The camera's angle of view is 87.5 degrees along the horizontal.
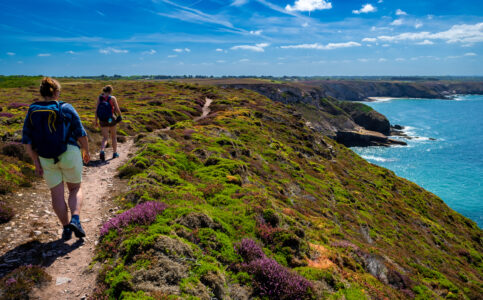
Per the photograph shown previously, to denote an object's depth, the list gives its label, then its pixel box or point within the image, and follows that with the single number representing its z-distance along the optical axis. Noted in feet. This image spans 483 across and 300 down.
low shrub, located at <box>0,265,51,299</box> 19.47
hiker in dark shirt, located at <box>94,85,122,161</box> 51.01
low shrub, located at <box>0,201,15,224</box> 28.43
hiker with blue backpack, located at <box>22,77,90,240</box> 23.32
